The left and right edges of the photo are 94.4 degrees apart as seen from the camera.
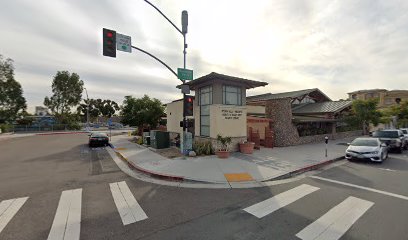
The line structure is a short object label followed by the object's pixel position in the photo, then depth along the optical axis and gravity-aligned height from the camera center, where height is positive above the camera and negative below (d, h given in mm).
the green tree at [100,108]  77738 +5126
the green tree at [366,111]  23328 +1059
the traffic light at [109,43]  8891 +3704
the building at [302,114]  16469 +639
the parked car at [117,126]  56012 -1685
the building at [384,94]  56875 +8331
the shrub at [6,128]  35538 -1358
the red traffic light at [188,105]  11070 +903
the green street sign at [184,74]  10781 +2702
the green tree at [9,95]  33875 +4828
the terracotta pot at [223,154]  11297 -2021
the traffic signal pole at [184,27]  10969 +5434
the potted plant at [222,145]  11320 -1687
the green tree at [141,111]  22078 +1108
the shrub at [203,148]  12362 -1842
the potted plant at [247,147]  12922 -1869
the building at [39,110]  86731 +4825
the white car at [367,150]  10477 -1730
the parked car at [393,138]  14344 -1403
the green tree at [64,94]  44219 +6326
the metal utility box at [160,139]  14853 -1519
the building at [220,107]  12875 +982
